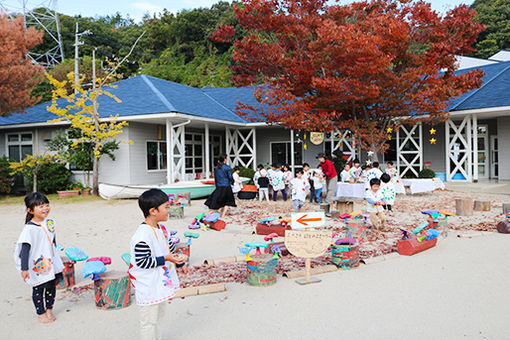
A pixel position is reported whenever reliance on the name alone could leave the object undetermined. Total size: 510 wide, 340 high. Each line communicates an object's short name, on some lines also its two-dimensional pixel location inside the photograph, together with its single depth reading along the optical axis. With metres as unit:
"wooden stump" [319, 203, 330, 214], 10.00
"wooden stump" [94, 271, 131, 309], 4.09
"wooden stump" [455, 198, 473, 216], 9.64
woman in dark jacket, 9.93
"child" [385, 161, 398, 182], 12.94
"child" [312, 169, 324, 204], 12.16
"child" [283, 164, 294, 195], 13.38
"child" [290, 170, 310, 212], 9.63
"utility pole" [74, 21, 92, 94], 20.41
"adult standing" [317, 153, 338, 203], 12.64
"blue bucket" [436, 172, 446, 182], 17.62
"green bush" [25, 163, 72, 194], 15.63
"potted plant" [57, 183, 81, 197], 15.32
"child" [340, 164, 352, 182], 12.97
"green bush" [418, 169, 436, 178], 16.36
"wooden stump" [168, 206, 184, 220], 9.99
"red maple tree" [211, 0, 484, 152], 12.34
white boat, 13.38
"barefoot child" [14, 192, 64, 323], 3.69
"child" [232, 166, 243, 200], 13.45
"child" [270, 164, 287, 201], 13.10
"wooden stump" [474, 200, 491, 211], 10.43
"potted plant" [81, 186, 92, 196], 15.60
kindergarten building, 15.68
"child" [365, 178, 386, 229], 7.24
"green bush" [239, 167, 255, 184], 18.11
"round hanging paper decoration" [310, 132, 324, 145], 19.22
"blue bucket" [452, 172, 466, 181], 17.22
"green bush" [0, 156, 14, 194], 15.52
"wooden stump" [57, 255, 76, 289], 4.84
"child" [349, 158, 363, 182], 12.95
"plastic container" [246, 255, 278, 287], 4.75
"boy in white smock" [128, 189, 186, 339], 2.91
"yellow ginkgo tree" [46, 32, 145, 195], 13.61
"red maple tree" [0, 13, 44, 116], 14.77
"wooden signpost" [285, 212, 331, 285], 4.77
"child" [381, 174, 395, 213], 7.62
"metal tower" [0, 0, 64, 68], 38.38
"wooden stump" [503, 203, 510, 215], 9.41
